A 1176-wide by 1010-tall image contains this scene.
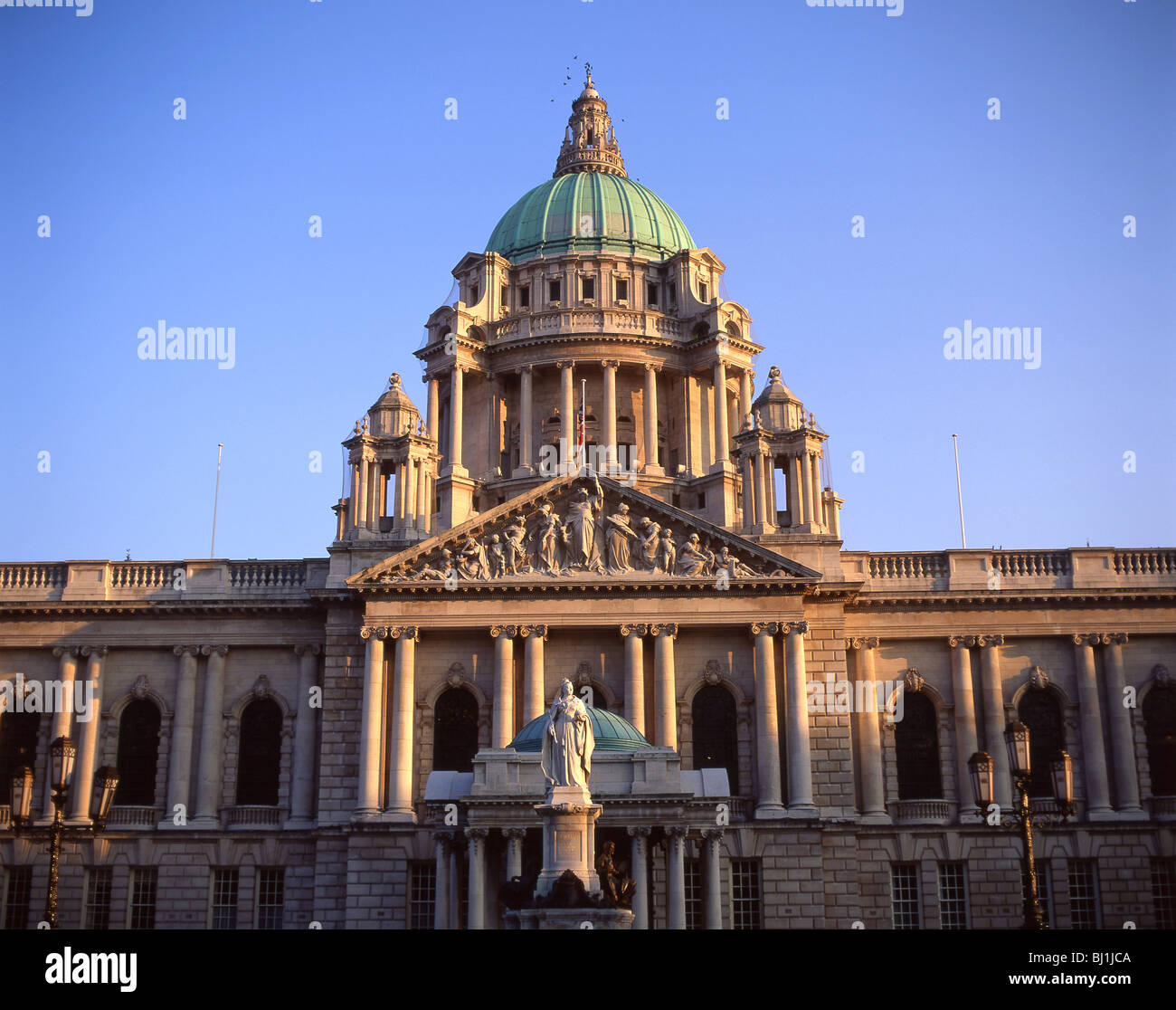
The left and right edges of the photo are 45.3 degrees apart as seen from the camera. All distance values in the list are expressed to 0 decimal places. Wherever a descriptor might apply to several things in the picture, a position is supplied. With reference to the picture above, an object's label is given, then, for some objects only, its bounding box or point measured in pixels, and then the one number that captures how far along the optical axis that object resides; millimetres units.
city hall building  45812
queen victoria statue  27734
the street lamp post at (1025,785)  27062
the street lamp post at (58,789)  27938
